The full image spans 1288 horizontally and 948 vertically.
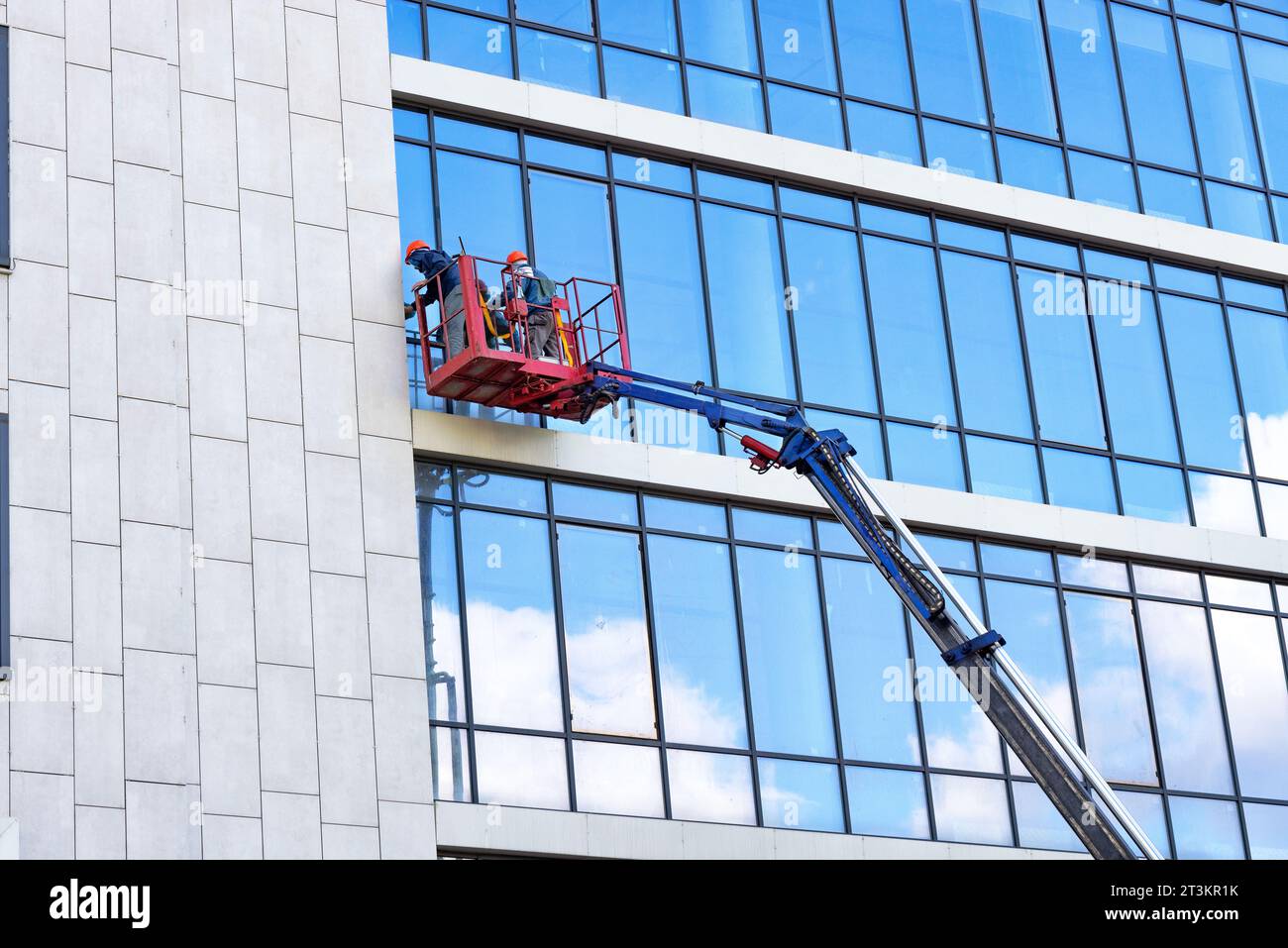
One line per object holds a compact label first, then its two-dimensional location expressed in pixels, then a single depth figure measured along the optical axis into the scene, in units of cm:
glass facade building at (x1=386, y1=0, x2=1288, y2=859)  2634
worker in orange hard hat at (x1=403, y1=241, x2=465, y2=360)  2573
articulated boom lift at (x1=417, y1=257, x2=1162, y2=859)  2338
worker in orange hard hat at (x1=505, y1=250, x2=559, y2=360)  2622
